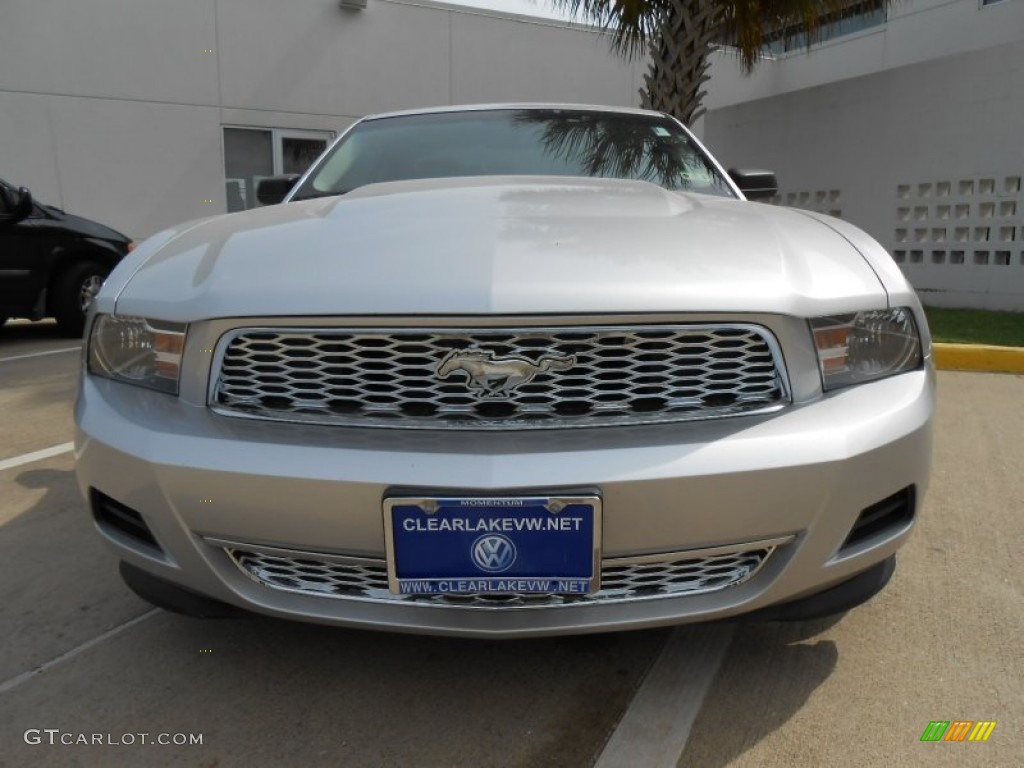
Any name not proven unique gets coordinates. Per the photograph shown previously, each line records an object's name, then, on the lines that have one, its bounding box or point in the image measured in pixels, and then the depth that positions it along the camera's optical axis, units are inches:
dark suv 244.1
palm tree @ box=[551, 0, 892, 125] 276.1
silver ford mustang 55.0
